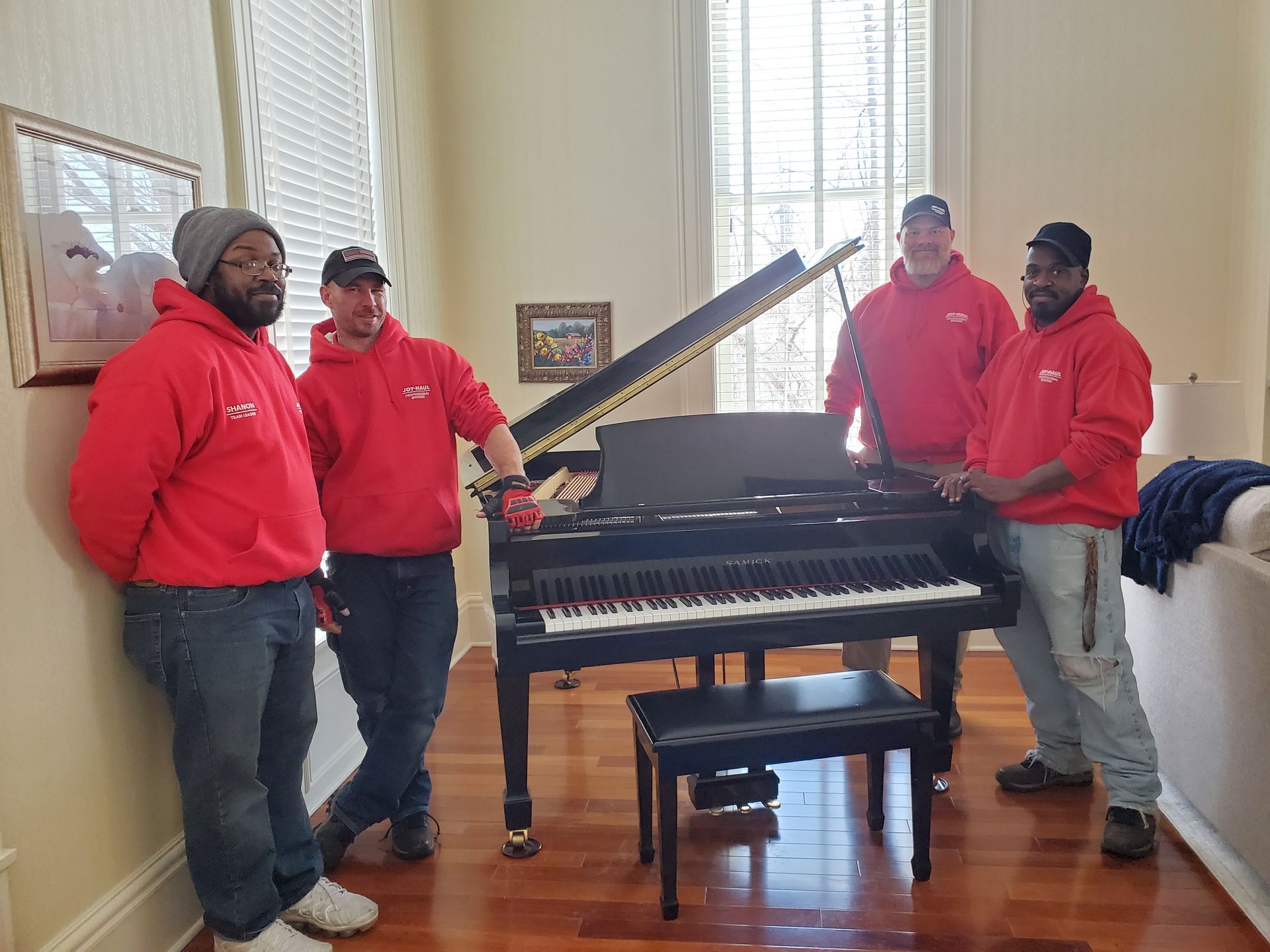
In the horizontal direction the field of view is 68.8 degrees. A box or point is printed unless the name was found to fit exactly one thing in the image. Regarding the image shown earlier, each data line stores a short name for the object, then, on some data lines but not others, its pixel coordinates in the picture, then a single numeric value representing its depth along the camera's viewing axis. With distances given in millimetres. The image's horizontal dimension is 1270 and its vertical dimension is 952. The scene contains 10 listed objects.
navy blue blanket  2527
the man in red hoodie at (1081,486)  2414
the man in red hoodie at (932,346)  3268
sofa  2268
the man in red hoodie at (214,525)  1855
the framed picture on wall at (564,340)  4430
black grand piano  2367
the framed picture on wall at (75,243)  1843
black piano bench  2217
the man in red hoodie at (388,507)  2525
